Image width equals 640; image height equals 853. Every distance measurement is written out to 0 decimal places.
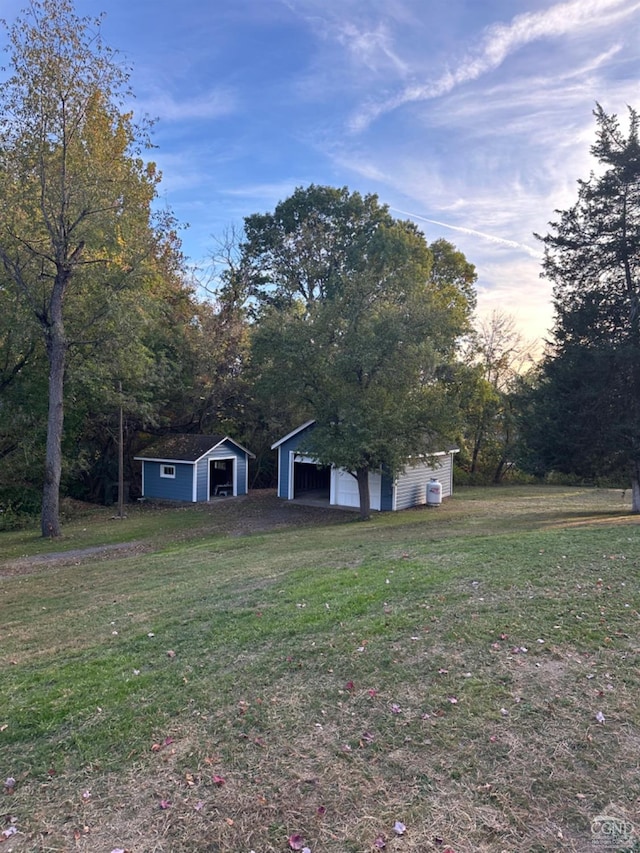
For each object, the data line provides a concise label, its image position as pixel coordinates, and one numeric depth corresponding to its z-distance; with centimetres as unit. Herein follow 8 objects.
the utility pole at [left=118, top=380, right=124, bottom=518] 1956
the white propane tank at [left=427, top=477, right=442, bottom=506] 2125
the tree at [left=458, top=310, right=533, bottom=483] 3234
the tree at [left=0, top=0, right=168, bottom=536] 1455
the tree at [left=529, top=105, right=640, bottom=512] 1514
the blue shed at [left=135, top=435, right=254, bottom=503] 2310
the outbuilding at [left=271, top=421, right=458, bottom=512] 2012
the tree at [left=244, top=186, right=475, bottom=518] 1638
